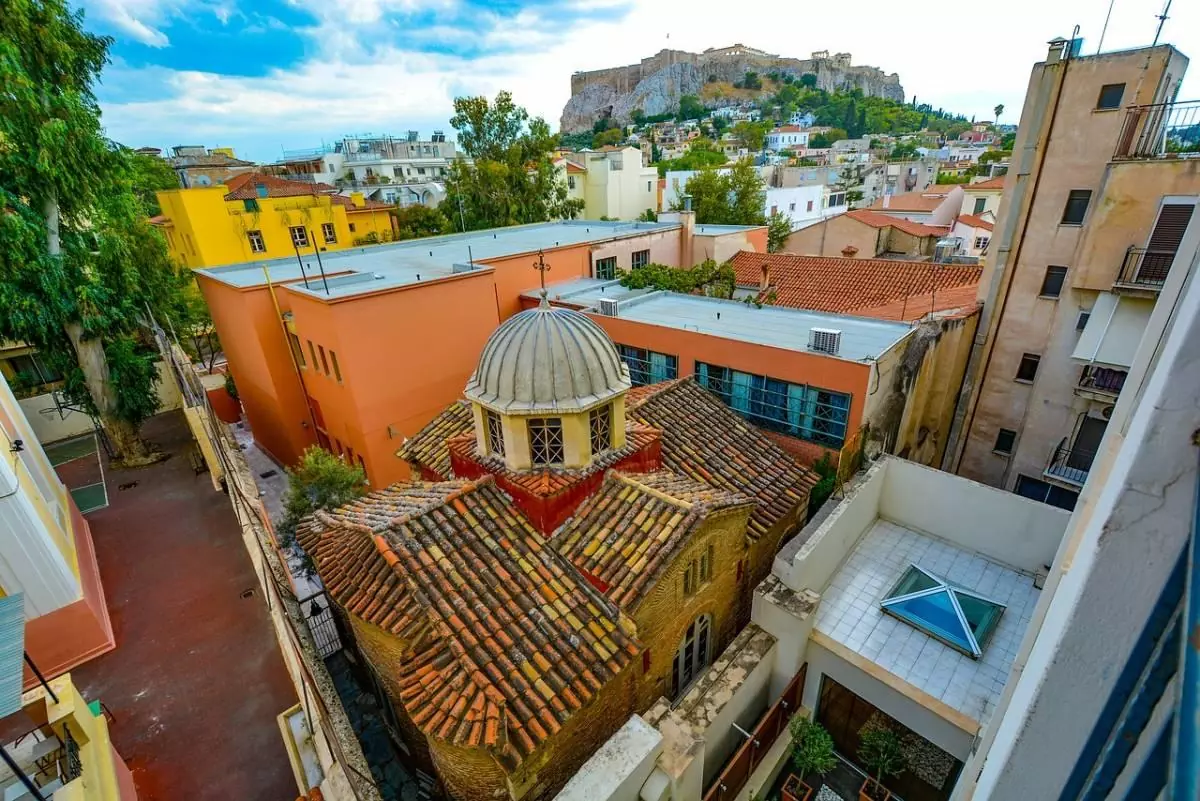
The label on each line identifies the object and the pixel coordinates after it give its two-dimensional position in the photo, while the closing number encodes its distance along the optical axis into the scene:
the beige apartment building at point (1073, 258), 12.47
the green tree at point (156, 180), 37.75
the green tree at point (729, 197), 41.53
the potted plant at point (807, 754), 9.87
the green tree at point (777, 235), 38.66
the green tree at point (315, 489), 14.37
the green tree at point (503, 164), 39.88
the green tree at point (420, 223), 41.84
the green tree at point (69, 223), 13.93
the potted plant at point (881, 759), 10.02
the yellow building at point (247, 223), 31.08
